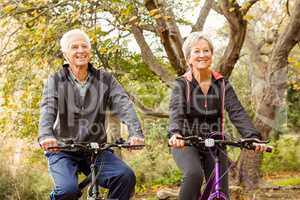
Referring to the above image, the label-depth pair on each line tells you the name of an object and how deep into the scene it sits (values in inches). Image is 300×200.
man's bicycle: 298.7
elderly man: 313.9
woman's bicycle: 298.4
